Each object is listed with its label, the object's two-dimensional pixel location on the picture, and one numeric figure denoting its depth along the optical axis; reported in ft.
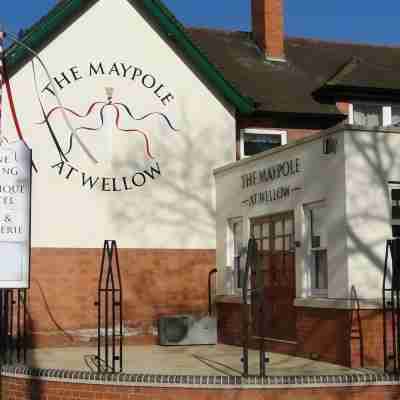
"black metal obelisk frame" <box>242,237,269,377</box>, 35.45
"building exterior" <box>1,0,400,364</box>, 54.03
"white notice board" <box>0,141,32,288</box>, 33.14
